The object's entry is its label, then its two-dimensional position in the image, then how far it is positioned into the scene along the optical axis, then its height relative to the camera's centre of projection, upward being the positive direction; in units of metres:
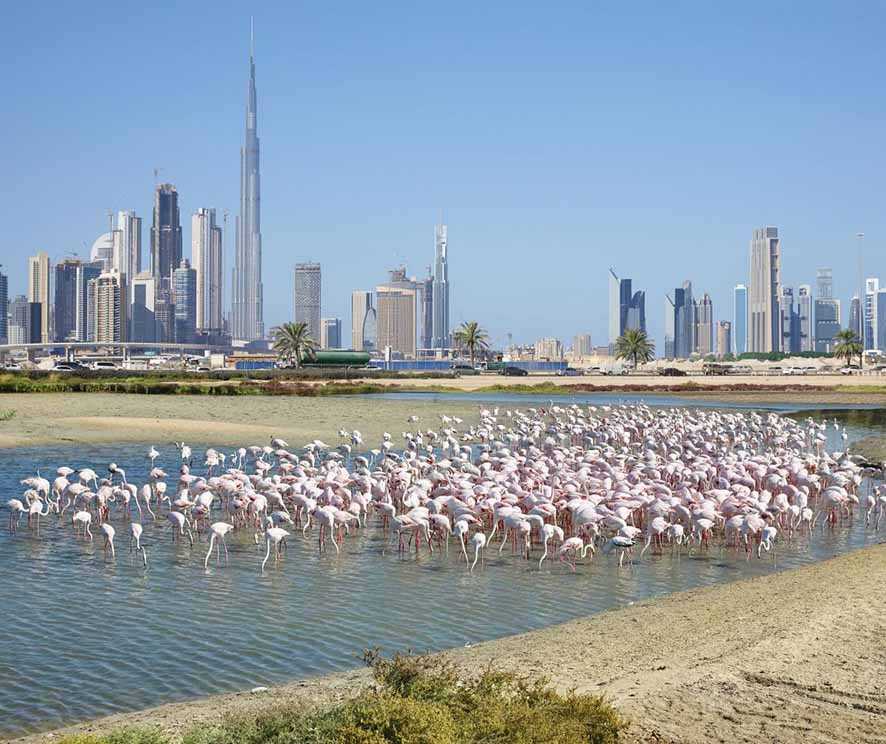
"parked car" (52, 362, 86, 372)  110.51 -1.56
